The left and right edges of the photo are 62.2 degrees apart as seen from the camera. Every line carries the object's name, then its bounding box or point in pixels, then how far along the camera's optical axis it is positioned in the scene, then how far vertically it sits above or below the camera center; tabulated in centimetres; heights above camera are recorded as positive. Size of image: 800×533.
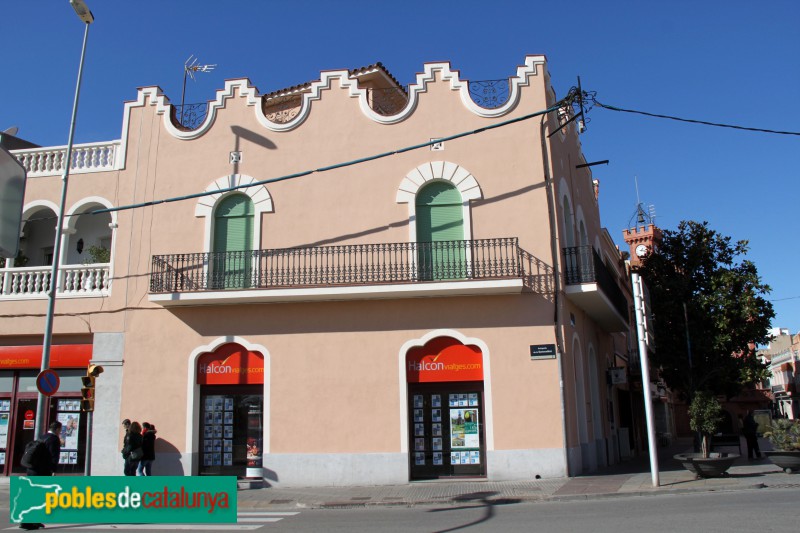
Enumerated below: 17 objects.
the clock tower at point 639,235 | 4797 +1343
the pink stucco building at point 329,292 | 1538 +307
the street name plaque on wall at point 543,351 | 1523 +157
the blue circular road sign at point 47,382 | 1284 +91
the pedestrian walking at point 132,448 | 1423 -42
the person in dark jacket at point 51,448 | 1084 -32
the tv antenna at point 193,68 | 2097 +1104
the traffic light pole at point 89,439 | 1287 -19
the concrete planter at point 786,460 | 1485 -92
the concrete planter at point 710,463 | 1418 -93
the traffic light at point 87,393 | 1273 +67
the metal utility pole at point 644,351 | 1356 +143
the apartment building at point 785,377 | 5934 +386
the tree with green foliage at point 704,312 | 2103 +332
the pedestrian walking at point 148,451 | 1474 -50
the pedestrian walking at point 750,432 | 1998 -42
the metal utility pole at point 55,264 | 1447 +383
